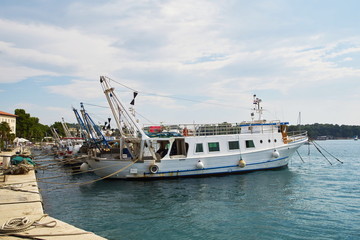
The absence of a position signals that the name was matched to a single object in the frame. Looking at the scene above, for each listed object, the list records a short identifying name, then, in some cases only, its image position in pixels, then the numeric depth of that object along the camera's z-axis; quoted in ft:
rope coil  25.67
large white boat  75.05
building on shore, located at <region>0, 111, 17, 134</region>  292.45
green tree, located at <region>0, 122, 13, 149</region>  200.88
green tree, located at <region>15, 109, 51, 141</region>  288.92
